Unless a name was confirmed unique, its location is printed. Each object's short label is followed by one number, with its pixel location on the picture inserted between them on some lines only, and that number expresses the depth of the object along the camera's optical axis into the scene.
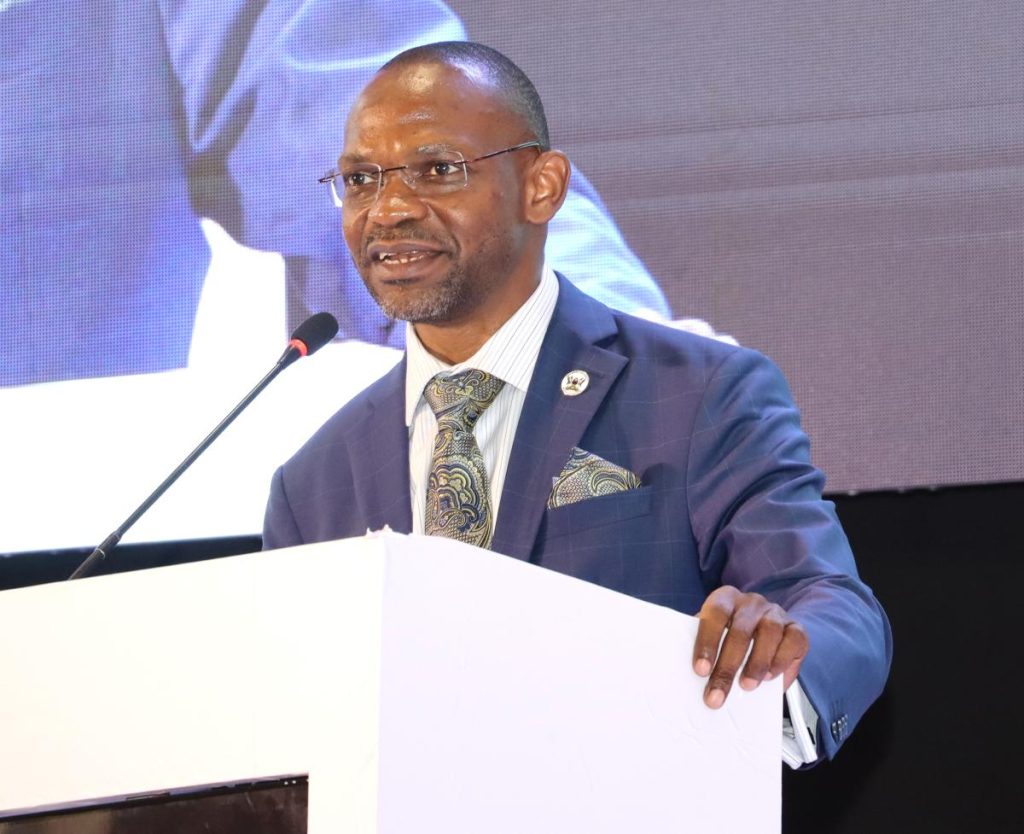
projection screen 5.95
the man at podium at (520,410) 4.54
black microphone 4.05
